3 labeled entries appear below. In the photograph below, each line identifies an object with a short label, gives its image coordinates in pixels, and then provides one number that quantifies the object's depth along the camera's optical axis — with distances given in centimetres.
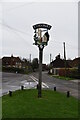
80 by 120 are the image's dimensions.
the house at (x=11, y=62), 4587
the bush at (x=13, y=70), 3296
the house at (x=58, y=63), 3795
